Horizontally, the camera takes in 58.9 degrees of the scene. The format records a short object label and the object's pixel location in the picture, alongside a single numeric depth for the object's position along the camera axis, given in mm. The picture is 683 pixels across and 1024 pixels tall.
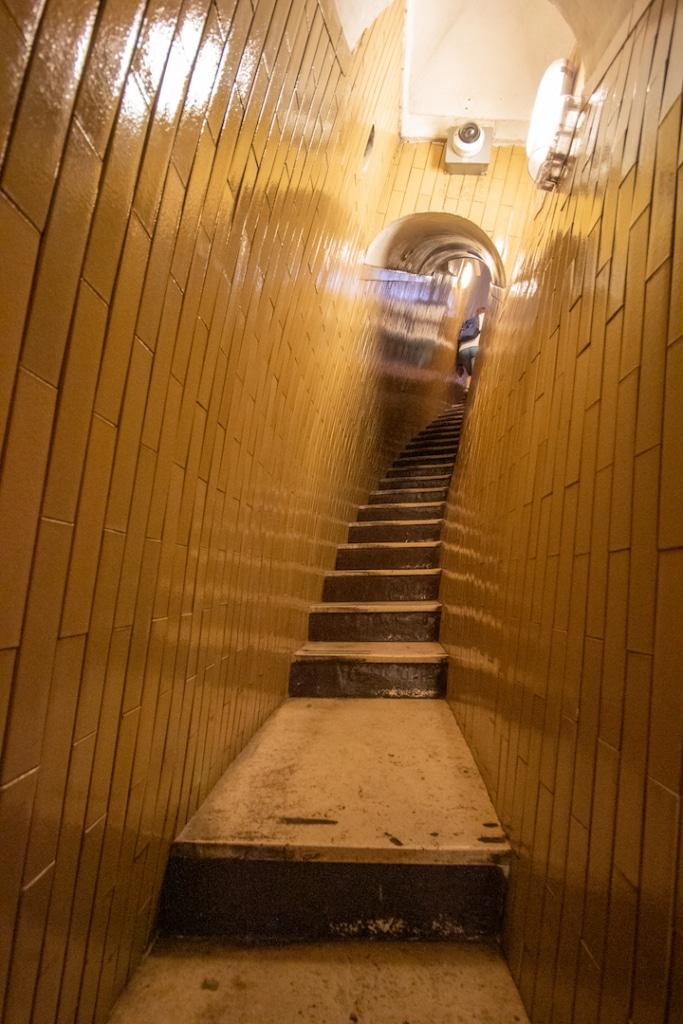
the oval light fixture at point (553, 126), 1671
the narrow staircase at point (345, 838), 1404
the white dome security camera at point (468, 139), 3576
